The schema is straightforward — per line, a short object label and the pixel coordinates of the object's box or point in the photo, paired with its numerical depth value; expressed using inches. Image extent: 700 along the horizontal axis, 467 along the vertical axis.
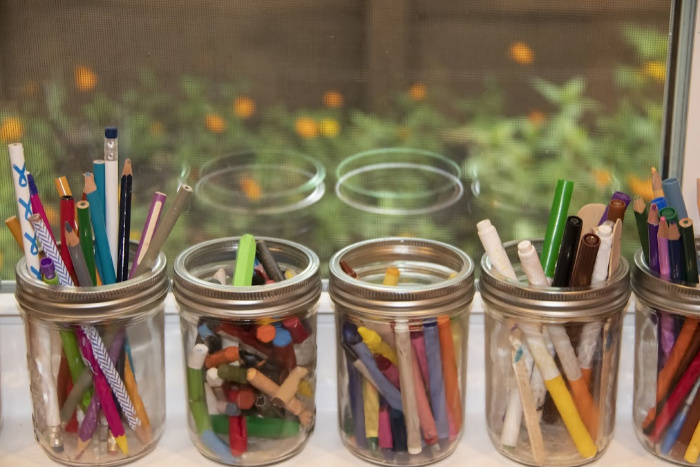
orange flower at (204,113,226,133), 45.6
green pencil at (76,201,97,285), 41.8
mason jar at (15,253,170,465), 42.2
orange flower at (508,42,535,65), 45.1
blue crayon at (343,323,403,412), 42.9
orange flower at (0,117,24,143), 45.4
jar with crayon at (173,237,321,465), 42.4
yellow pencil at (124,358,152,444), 43.2
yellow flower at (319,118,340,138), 45.8
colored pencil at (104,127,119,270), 42.6
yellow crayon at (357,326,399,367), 42.6
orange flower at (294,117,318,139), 45.7
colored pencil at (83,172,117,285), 42.0
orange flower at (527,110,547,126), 45.6
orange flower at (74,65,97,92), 45.1
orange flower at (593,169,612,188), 46.4
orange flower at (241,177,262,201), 46.3
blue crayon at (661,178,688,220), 42.9
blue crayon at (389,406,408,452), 43.2
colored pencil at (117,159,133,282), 42.6
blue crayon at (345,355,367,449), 43.5
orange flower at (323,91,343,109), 45.5
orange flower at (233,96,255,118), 45.5
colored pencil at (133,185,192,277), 42.2
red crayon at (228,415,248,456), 43.3
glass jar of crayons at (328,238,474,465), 42.4
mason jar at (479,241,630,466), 42.2
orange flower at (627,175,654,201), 46.4
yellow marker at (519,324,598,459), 42.4
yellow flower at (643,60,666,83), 45.4
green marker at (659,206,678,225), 41.9
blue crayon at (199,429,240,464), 43.5
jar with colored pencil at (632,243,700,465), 42.5
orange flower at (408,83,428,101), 45.4
